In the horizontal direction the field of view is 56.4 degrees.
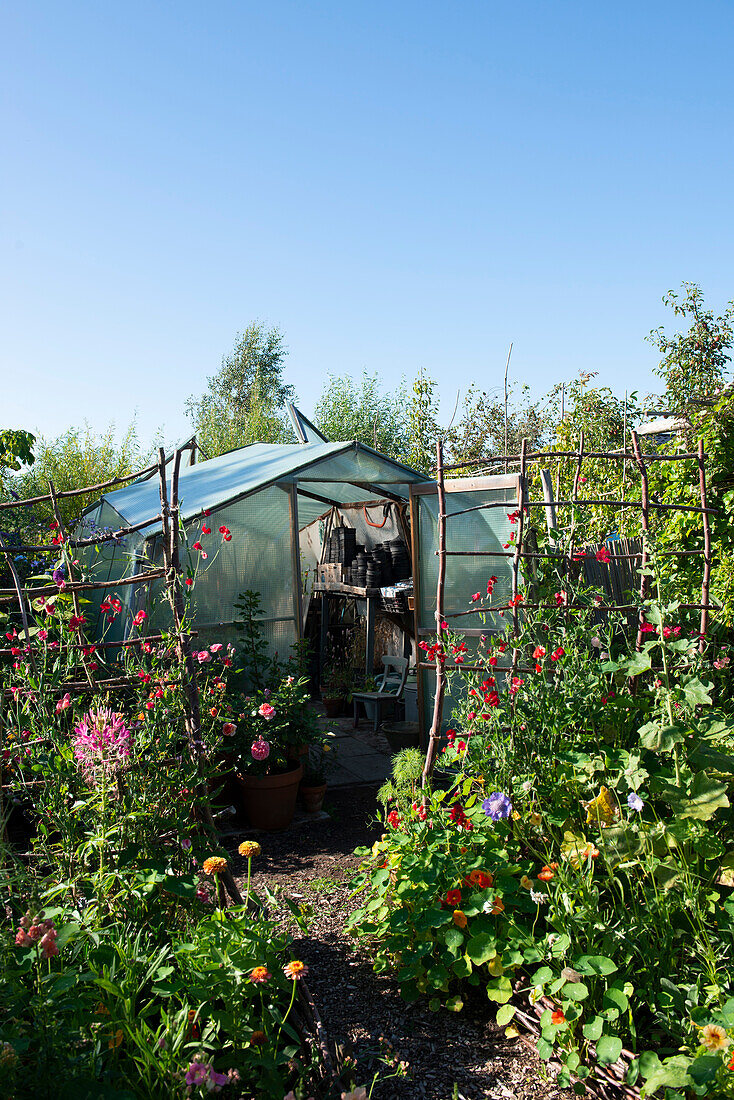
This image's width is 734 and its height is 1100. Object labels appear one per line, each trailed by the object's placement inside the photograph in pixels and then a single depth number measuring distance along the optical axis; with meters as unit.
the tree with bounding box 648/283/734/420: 8.89
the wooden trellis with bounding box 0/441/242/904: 2.35
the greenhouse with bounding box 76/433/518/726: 4.80
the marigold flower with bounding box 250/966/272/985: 1.66
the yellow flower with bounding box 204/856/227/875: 2.05
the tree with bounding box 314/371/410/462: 21.44
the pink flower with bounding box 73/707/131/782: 2.11
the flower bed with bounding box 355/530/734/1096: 1.88
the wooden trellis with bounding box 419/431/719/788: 3.04
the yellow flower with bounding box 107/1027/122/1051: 1.57
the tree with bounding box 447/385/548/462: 14.33
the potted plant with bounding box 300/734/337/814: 4.50
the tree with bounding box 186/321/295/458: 24.02
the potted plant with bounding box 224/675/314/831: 4.14
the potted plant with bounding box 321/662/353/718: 7.35
